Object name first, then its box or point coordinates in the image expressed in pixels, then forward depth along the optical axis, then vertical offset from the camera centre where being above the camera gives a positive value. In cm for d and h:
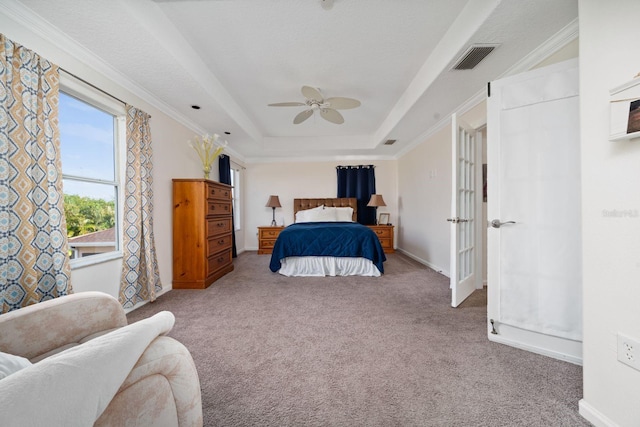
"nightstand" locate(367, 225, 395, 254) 554 -56
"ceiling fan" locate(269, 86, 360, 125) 276 +124
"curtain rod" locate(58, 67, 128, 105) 194 +109
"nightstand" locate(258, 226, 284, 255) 564 -58
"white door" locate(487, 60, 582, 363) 162 -3
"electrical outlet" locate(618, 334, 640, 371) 103 -60
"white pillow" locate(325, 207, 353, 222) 534 -9
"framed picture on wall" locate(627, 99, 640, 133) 100 +36
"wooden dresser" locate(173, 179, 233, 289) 318 -28
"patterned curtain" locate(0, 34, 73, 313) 153 +19
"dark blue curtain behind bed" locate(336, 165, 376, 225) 588 +56
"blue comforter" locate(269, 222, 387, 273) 367 -50
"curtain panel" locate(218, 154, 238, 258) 470 +82
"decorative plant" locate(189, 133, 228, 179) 356 +94
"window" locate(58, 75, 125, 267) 206 +40
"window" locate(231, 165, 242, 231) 553 +39
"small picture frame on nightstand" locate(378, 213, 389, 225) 595 -22
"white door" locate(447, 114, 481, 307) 244 -3
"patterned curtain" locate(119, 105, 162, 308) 248 -7
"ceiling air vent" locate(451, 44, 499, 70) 200 +128
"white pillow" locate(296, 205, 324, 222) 532 -7
